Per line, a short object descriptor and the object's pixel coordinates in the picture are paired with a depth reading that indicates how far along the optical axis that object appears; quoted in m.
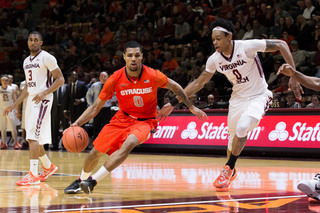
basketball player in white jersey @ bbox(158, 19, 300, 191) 7.39
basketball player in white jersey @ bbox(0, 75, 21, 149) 18.19
